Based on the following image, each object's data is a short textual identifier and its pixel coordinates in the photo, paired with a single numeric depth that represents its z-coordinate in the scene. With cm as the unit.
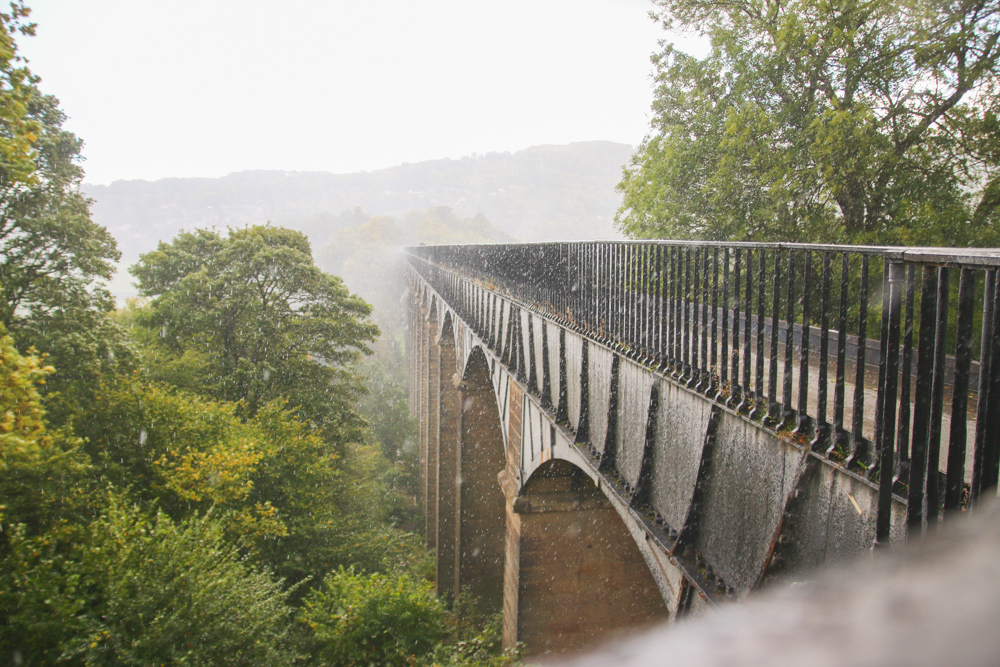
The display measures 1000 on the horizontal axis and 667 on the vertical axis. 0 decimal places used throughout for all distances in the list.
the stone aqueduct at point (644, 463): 289
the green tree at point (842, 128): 1173
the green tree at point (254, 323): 1952
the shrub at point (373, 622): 1146
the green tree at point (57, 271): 1284
